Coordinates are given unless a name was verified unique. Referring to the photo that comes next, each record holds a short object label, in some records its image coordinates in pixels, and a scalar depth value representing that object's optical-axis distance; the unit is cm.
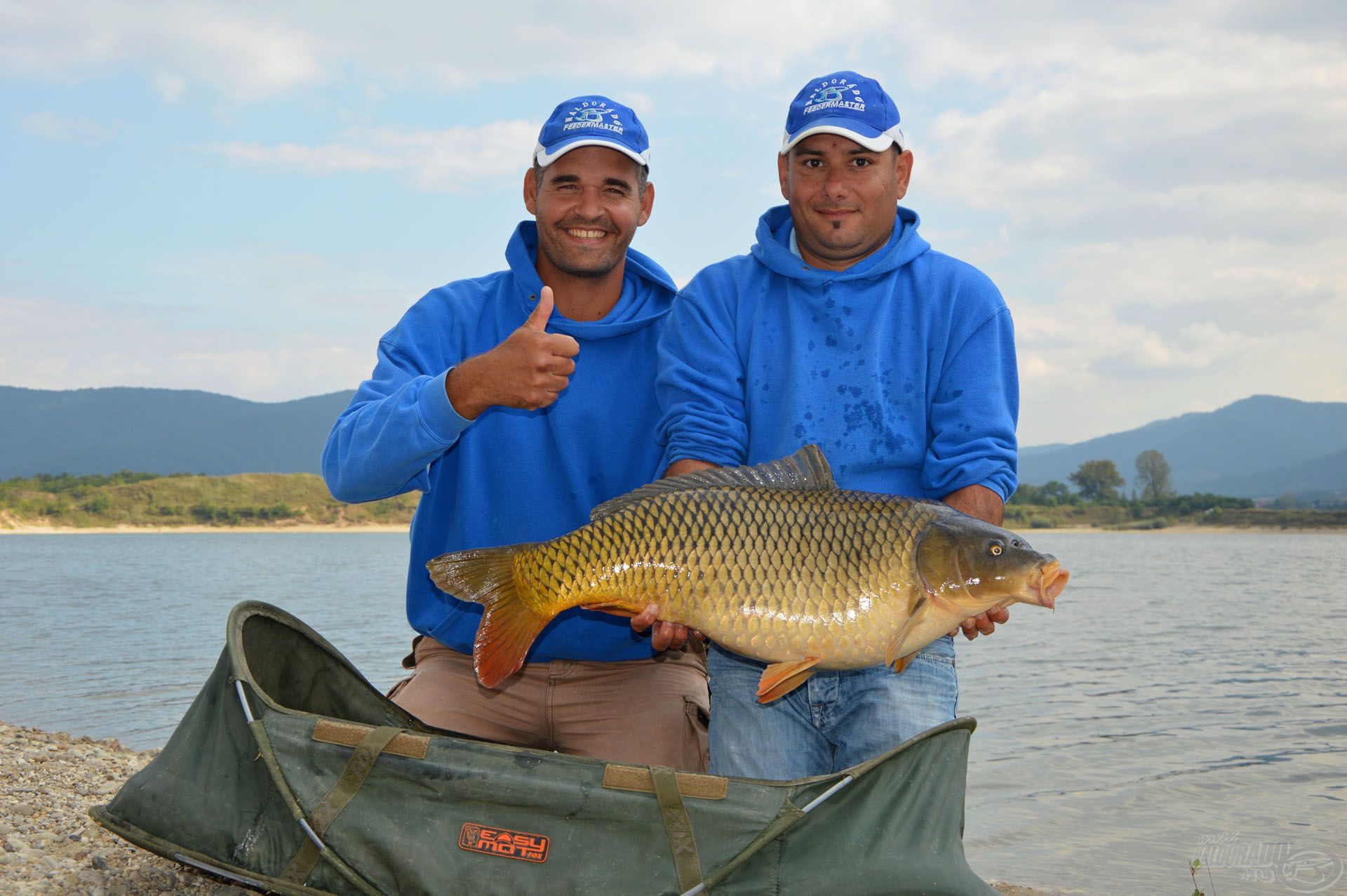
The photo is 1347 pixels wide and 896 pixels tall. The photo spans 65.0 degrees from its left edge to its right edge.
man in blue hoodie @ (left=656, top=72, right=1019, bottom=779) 295
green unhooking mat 234
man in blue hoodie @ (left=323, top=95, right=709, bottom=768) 368
